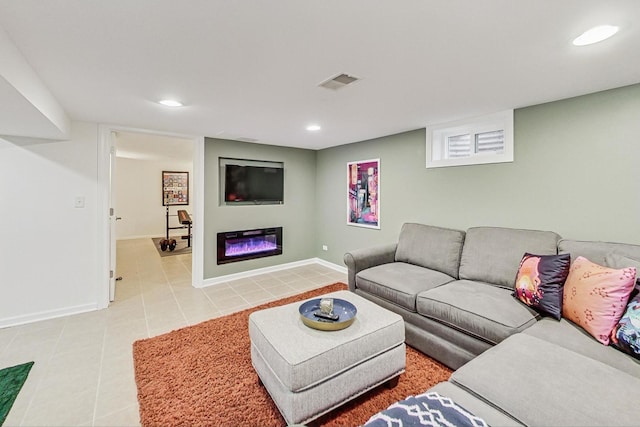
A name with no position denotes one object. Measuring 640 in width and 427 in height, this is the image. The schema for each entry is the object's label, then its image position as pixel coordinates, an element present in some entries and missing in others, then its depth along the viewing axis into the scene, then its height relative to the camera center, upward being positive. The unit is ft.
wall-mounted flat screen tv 14.10 +1.49
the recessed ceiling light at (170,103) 8.00 +3.21
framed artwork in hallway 27.27 +2.34
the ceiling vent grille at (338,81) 6.52 +3.18
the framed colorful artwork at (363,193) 13.74 +0.97
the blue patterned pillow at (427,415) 3.30 -2.51
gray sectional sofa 3.67 -2.39
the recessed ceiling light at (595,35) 4.62 +3.07
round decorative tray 5.82 -2.33
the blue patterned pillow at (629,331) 4.64 -2.05
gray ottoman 4.93 -2.85
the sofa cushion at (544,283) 6.07 -1.64
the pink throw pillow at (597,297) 5.10 -1.64
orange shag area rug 5.45 -3.97
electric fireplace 14.05 -1.75
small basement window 9.16 +2.67
